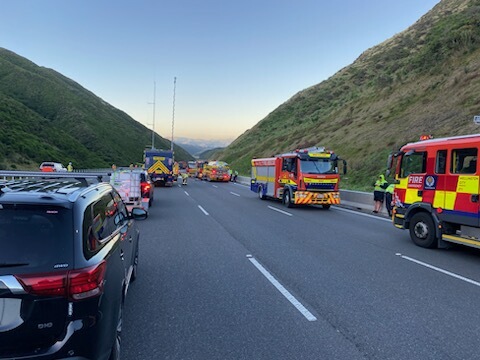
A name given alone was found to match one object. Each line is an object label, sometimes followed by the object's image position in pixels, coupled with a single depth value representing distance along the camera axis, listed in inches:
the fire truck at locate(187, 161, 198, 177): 2329.5
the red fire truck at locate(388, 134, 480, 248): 336.8
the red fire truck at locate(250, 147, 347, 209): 698.2
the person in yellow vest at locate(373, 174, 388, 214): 607.7
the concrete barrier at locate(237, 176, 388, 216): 689.0
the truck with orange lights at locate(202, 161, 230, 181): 1682.5
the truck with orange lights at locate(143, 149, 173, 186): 1295.5
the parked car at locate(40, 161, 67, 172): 1316.4
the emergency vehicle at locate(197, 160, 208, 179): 1996.1
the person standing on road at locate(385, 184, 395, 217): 581.7
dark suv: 108.5
